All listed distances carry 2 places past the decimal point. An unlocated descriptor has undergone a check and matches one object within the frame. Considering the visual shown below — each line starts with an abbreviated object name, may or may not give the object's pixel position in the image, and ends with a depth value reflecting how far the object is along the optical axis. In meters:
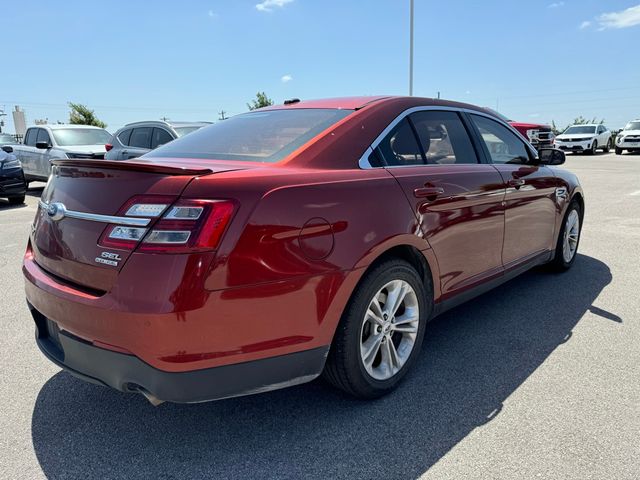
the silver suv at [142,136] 9.24
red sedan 1.95
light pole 23.82
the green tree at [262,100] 33.19
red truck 14.59
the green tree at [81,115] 35.16
